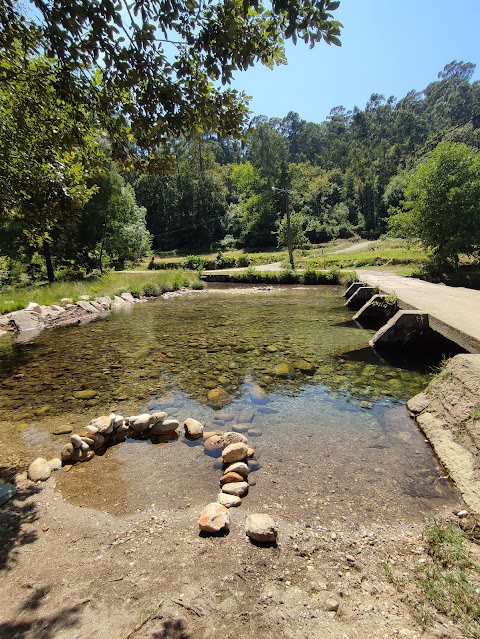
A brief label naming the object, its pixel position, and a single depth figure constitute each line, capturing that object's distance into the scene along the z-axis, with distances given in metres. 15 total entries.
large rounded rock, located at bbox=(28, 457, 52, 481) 3.89
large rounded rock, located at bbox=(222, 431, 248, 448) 4.46
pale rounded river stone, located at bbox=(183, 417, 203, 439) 4.86
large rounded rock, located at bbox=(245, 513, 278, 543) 2.81
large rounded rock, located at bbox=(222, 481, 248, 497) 3.51
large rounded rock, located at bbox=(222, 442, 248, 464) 4.09
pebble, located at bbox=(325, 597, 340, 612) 2.16
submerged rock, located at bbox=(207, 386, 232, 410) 6.10
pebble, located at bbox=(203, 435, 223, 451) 4.52
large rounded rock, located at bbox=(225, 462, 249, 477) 3.83
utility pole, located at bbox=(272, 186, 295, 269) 34.38
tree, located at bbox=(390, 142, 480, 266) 16.92
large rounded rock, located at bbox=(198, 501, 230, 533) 2.93
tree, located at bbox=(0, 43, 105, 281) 6.15
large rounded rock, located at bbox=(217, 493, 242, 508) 3.35
